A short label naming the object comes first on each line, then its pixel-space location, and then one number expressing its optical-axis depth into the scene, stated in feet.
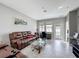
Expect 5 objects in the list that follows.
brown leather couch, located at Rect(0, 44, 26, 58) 3.63
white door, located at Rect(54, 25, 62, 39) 14.72
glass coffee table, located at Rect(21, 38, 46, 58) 5.34
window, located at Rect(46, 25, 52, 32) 15.69
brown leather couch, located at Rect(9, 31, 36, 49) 6.67
